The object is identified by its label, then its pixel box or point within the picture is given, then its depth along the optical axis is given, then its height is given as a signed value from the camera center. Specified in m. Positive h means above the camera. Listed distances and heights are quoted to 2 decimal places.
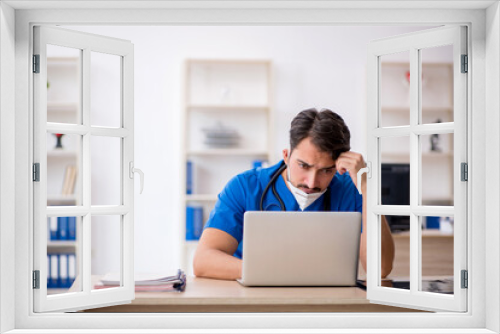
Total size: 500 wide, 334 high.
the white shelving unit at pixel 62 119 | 5.13 +0.37
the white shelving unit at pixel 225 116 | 5.33 +0.41
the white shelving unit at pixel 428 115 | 5.41 +0.43
